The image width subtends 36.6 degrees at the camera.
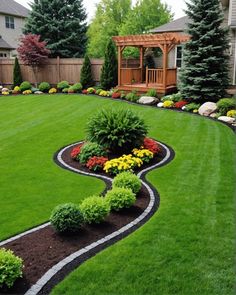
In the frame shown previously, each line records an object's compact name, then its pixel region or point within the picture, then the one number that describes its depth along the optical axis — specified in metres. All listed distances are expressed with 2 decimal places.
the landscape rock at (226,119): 13.82
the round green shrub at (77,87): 21.95
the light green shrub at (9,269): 4.31
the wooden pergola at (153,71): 18.56
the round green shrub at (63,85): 22.92
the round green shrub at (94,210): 6.00
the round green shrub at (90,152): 9.41
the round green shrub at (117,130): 9.66
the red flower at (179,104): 16.60
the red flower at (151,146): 10.02
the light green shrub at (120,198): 6.55
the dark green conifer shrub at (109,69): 21.44
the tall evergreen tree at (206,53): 16.34
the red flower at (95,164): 8.96
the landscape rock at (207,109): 15.22
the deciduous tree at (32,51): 23.67
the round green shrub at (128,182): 7.26
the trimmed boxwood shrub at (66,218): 5.60
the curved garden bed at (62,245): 4.56
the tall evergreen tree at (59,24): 27.44
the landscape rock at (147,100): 17.72
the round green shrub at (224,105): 14.70
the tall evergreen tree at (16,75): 24.16
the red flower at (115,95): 19.41
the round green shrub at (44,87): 22.97
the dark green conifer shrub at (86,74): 22.67
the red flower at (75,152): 9.84
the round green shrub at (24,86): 22.97
